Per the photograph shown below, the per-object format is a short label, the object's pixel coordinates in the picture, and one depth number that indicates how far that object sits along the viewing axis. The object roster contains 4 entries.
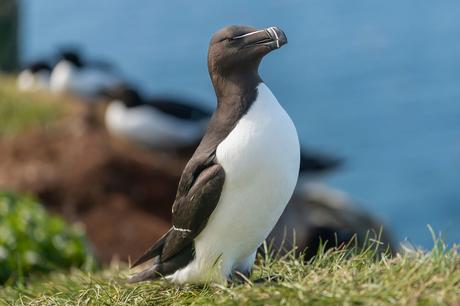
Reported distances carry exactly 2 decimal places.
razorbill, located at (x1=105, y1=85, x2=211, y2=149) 14.14
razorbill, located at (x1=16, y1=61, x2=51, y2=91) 18.23
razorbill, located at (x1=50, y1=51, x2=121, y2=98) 18.50
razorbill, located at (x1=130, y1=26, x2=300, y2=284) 4.78
